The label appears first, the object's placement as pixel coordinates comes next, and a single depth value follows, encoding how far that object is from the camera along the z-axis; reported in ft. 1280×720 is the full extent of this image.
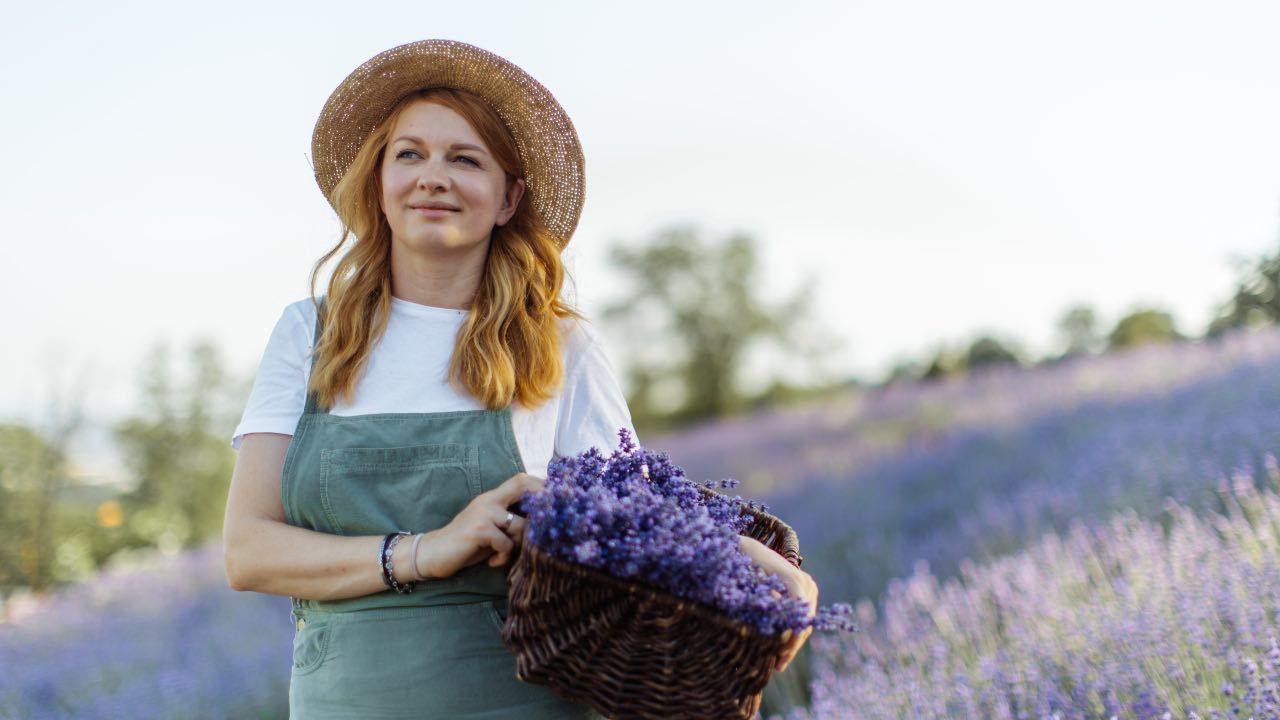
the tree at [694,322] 65.82
